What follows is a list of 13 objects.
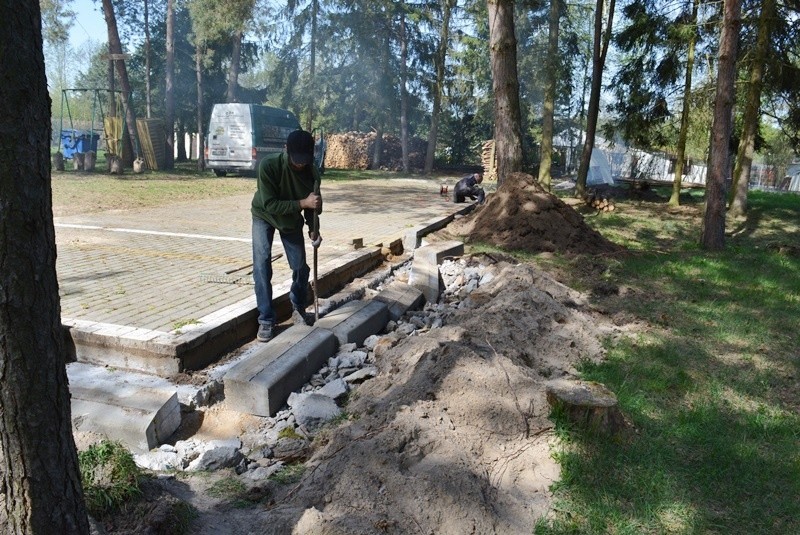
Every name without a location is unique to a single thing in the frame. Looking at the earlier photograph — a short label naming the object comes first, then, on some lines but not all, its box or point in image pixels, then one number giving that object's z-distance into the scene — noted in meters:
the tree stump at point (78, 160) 20.75
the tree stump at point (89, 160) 20.58
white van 20.28
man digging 5.01
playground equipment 21.03
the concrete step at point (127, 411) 3.74
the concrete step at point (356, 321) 5.27
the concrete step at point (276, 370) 4.15
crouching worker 14.95
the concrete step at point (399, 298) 6.23
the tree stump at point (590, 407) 3.38
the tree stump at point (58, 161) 20.23
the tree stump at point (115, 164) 20.06
